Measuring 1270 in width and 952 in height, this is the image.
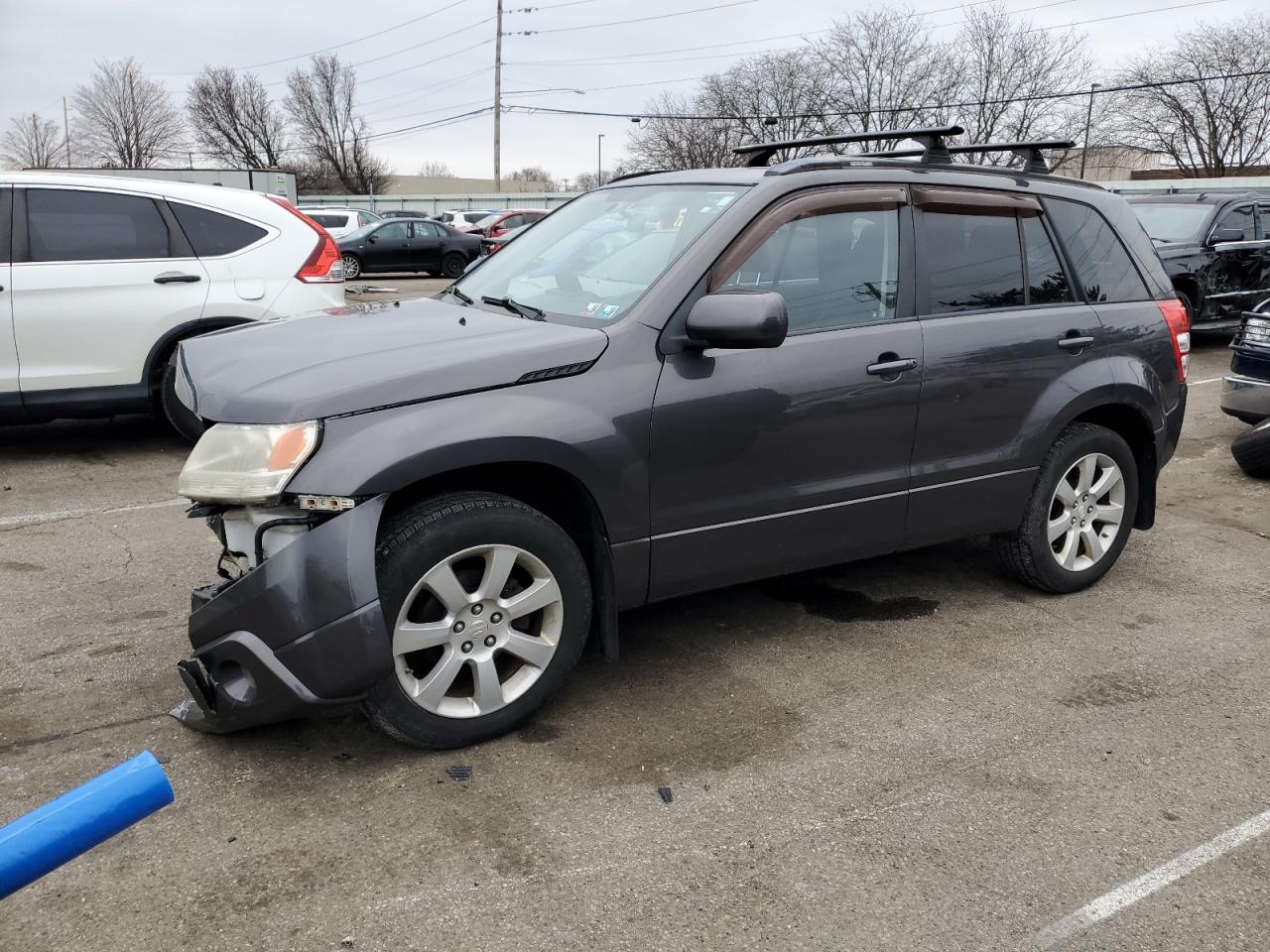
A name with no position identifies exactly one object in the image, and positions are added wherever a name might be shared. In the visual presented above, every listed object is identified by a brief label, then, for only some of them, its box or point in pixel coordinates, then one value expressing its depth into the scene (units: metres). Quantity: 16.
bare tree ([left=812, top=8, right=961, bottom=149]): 52.12
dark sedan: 23.95
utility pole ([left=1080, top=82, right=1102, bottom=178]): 49.77
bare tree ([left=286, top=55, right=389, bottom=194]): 72.69
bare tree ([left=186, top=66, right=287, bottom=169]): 72.50
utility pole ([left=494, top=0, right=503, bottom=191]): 56.00
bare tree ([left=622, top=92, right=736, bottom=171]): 55.46
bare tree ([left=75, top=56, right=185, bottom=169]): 73.62
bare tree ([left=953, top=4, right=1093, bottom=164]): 52.56
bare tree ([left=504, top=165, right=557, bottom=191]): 91.75
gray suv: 2.99
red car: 28.12
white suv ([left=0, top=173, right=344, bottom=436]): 6.48
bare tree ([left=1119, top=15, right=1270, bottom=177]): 50.22
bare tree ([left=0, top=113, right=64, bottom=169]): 77.12
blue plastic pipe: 1.40
